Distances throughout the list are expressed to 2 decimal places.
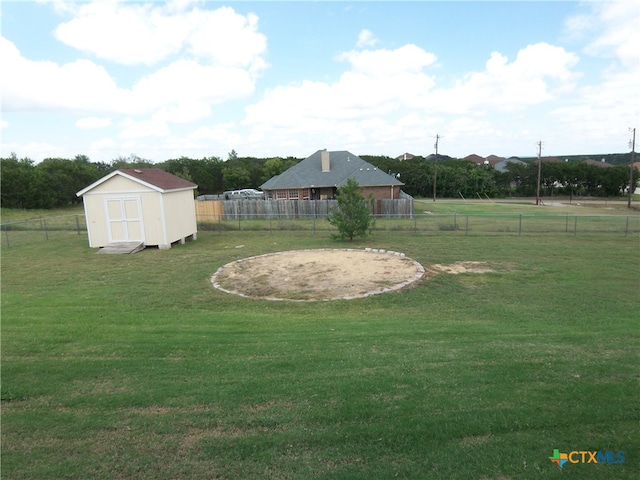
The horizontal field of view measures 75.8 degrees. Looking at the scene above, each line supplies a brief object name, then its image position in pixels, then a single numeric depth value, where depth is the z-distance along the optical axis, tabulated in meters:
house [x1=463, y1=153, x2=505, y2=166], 114.35
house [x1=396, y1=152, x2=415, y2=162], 114.20
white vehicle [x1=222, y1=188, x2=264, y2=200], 45.34
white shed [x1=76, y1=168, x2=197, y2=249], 17.96
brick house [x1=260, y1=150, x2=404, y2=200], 35.28
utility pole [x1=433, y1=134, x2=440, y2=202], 51.16
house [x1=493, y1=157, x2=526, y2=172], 95.03
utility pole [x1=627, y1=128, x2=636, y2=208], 44.84
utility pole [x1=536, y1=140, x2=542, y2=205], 52.31
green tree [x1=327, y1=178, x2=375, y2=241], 18.59
